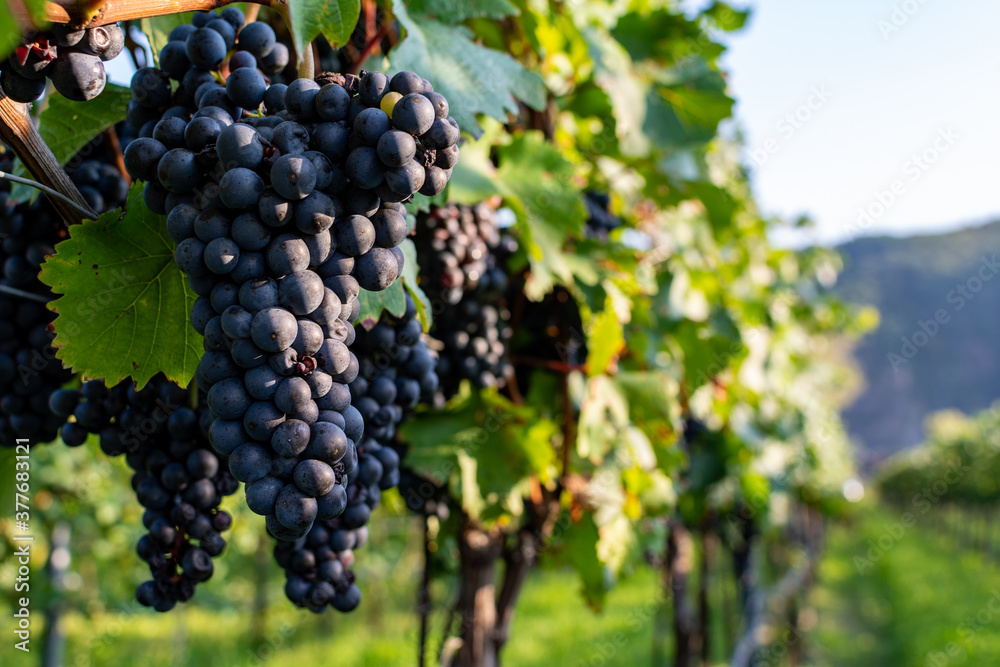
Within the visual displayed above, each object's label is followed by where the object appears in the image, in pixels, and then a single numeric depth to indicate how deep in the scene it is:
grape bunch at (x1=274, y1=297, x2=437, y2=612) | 0.68
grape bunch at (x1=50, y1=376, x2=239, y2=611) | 0.66
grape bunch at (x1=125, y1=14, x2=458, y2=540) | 0.54
